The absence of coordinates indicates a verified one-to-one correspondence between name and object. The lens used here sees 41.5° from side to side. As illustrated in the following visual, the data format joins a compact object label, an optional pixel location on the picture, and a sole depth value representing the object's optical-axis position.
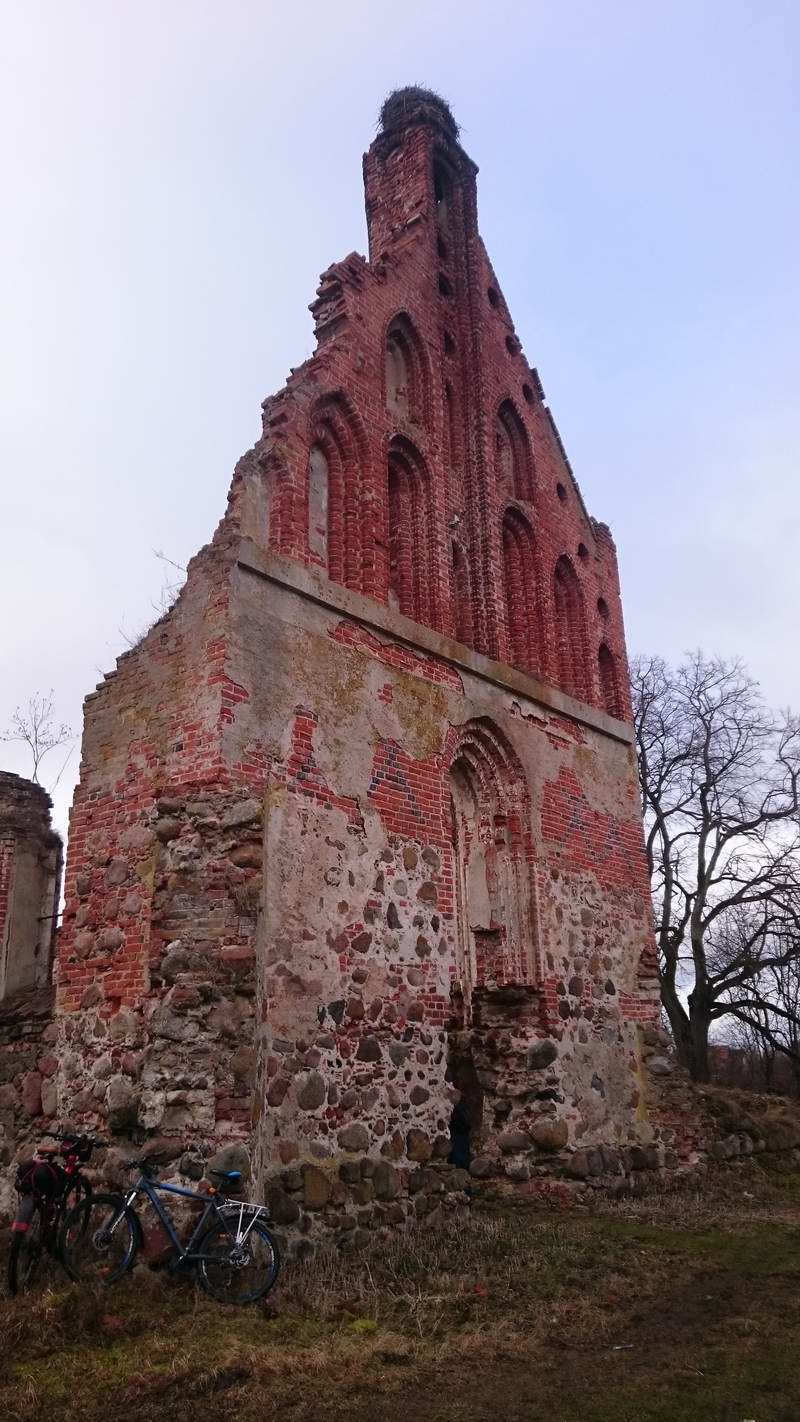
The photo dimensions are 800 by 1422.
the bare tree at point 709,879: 24.69
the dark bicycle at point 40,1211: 7.09
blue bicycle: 6.94
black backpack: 7.28
